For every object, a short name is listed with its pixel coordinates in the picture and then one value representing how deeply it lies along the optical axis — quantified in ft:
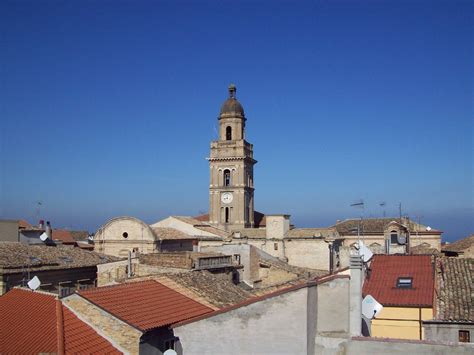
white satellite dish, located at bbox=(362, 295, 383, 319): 54.85
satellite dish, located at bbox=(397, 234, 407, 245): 158.68
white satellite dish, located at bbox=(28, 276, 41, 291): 77.97
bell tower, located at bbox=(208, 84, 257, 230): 255.29
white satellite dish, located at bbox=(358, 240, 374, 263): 79.09
